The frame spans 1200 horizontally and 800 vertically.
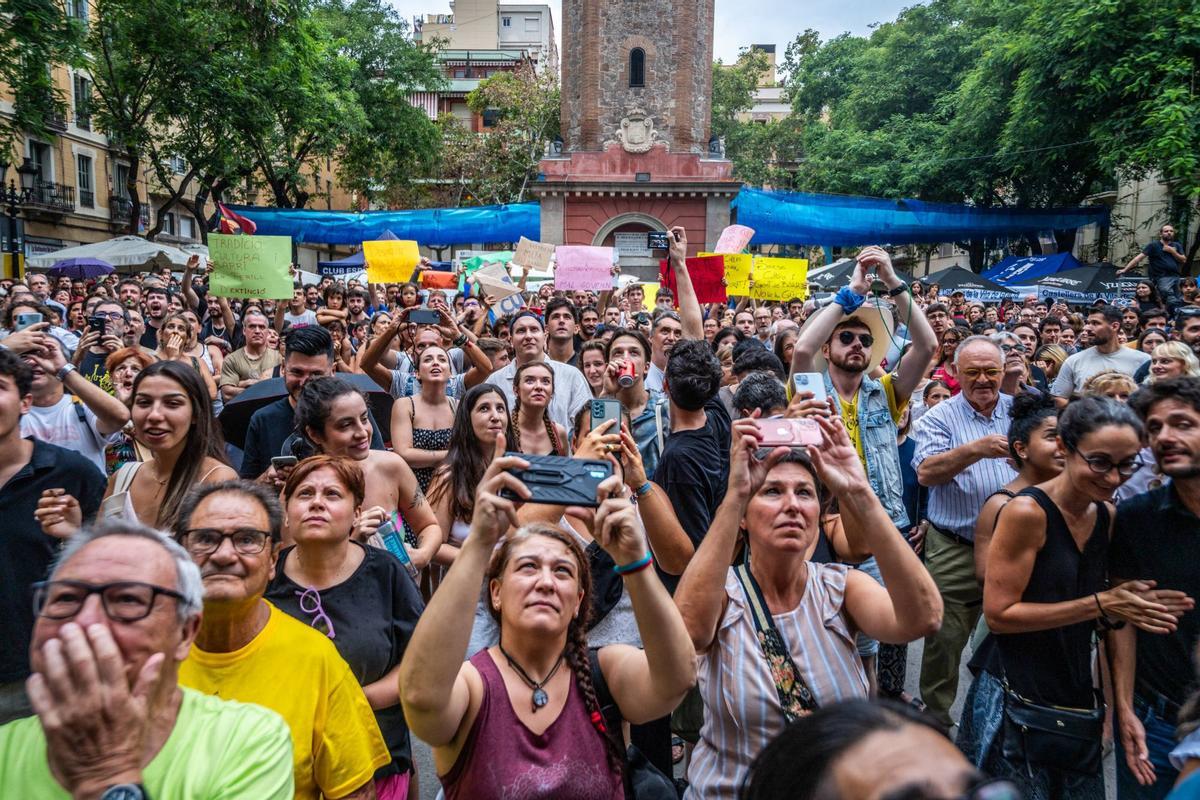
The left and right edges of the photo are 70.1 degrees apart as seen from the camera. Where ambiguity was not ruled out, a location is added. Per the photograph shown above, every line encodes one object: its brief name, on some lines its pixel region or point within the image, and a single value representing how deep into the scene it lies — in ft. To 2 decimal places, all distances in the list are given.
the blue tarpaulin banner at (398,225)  77.05
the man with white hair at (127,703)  4.75
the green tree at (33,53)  40.29
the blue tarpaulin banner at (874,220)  77.25
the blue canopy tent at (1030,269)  69.82
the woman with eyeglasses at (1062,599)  9.04
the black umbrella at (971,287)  59.10
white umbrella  64.34
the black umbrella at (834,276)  63.87
